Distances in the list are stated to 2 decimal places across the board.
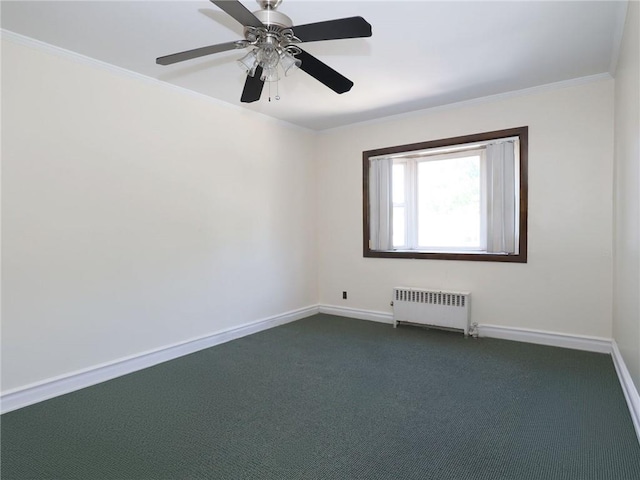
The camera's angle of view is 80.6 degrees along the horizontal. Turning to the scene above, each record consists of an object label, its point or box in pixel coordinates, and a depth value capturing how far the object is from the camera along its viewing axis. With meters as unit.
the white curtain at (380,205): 4.70
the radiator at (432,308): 4.08
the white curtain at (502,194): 3.85
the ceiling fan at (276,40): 1.82
